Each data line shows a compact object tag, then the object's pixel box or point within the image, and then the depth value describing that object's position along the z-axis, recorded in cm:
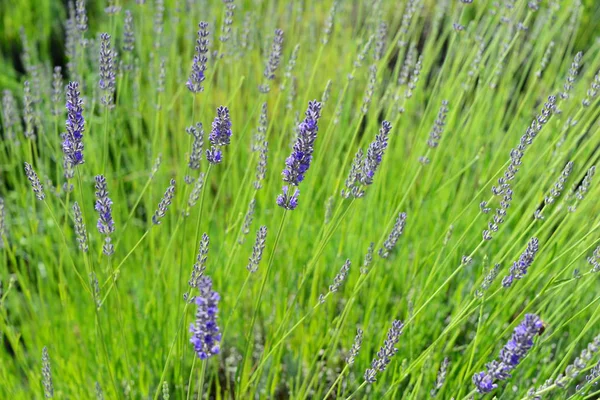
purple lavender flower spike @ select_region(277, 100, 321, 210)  64
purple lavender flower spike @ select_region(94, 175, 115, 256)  68
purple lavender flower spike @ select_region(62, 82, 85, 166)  68
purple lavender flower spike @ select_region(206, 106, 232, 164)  67
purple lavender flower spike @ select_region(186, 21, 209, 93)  74
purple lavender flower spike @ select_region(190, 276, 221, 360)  60
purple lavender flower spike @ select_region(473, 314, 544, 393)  63
